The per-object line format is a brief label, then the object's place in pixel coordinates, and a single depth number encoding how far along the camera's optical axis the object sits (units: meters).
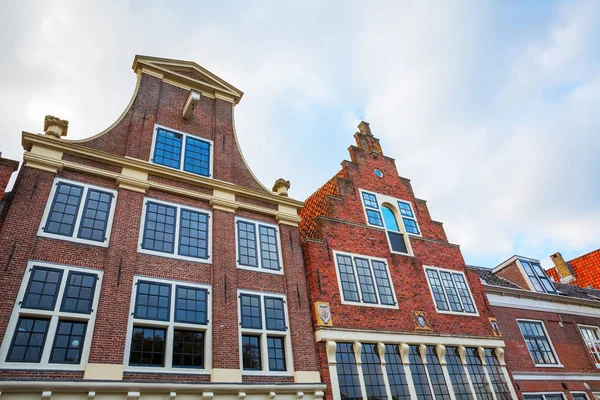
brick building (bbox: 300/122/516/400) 14.26
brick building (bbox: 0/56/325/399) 9.79
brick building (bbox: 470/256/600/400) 18.62
